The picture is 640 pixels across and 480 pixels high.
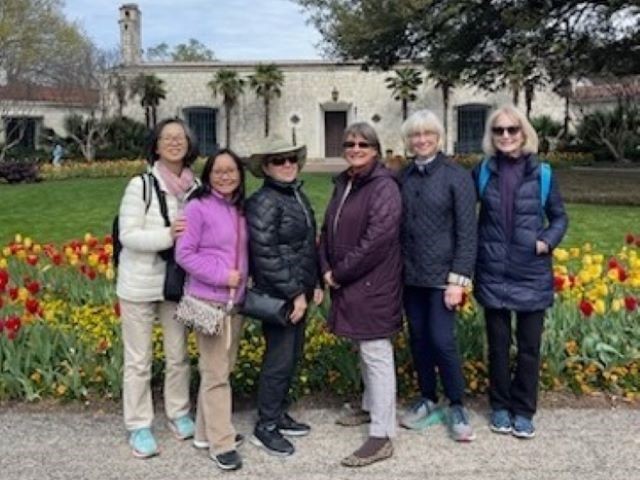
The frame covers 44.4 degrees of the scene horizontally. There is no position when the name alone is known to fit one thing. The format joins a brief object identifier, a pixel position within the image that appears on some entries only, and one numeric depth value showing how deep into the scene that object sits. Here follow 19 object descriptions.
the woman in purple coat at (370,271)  4.15
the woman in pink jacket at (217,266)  4.02
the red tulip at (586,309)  5.07
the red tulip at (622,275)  5.62
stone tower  48.37
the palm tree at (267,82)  42.88
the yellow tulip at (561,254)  5.71
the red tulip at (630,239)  6.04
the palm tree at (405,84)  41.75
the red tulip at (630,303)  5.26
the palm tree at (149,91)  43.12
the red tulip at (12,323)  5.02
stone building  43.50
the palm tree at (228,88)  42.91
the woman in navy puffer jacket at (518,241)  4.36
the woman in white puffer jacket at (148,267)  4.15
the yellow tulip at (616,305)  5.27
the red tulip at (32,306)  5.30
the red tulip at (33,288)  5.82
